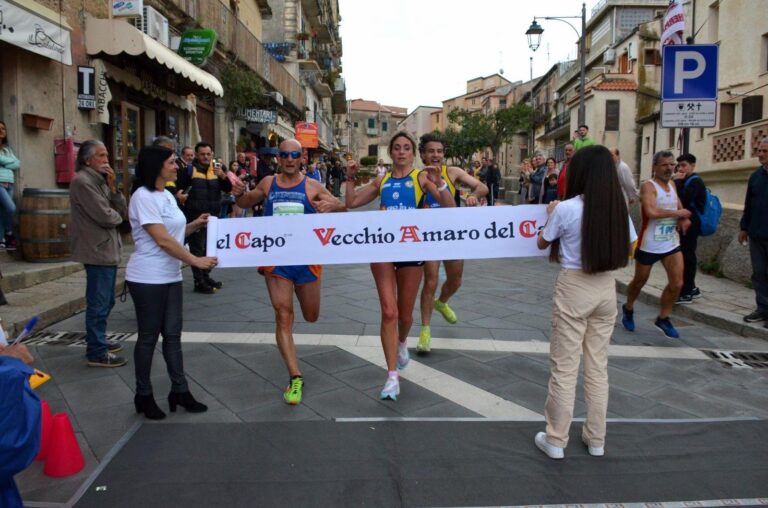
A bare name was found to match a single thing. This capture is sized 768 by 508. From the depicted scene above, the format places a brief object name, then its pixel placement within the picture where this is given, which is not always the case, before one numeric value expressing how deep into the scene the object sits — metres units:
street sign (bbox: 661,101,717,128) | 7.41
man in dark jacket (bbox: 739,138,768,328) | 5.98
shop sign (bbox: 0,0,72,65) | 7.61
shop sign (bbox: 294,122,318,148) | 27.12
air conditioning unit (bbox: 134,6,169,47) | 12.12
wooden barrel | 7.97
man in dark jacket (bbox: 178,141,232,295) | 7.60
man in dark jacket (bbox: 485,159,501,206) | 18.39
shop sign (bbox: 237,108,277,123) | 19.72
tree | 56.53
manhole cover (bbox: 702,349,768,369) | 5.02
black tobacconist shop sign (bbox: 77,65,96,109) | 10.11
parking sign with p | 7.32
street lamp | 18.22
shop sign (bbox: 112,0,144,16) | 10.73
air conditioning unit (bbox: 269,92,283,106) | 22.09
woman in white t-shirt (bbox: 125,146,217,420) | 3.60
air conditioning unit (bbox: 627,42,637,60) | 37.44
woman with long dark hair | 3.07
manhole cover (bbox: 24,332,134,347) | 5.41
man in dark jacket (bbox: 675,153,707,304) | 6.69
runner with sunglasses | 4.09
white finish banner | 4.07
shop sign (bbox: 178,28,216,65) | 13.80
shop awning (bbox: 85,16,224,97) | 10.27
